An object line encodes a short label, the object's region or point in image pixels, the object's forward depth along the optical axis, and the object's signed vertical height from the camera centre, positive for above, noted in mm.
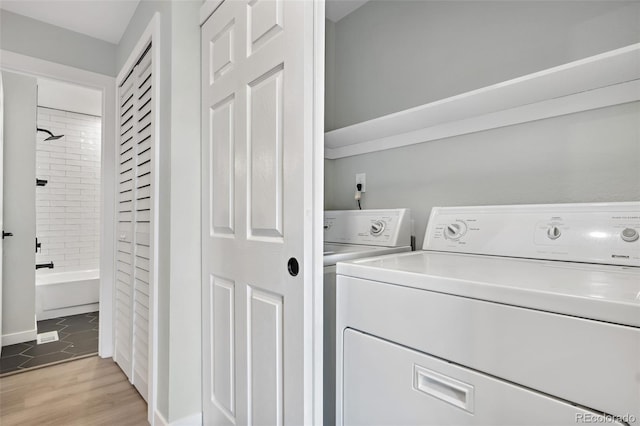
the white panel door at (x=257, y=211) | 1039 +11
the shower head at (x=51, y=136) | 4030 +1011
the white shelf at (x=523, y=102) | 1073 +466
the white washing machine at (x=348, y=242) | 1179 -160
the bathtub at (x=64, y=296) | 3539 -916
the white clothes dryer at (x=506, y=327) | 604 -259
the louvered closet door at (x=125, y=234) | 2117 -130
